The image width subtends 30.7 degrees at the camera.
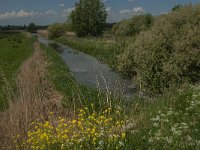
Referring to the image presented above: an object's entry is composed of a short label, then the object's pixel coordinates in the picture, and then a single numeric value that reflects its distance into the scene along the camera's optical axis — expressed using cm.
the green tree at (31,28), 19350
